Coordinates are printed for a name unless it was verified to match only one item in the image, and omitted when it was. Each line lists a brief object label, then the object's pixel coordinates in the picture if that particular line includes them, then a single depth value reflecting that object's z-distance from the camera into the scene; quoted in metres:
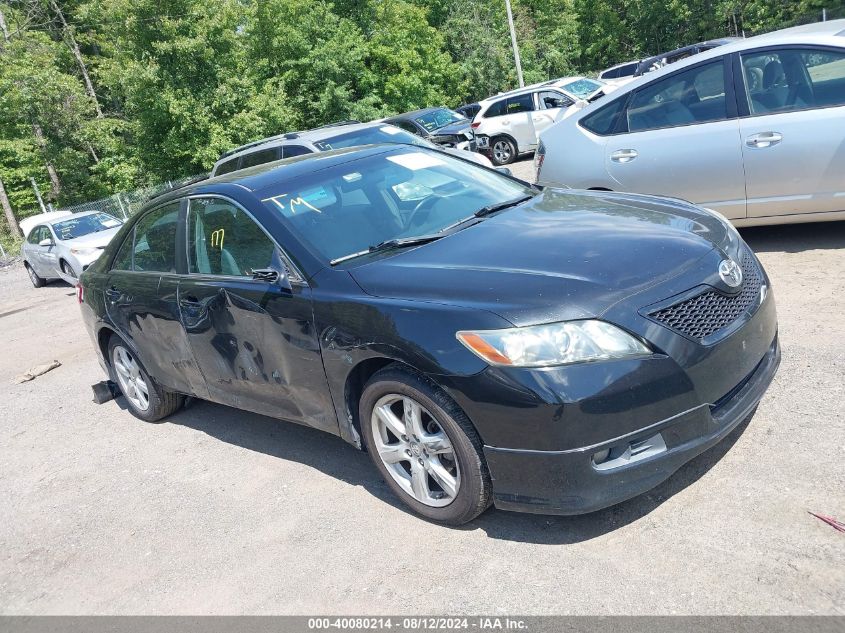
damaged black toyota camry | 3.02
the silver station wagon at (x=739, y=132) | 5.77
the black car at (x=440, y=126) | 19.12
